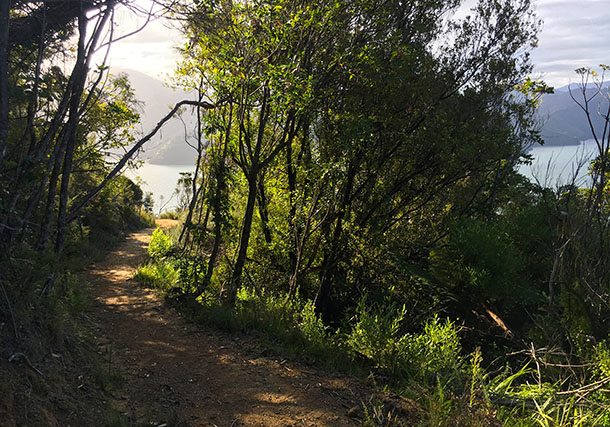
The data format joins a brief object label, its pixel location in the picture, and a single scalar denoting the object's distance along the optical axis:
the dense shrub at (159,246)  11.72
